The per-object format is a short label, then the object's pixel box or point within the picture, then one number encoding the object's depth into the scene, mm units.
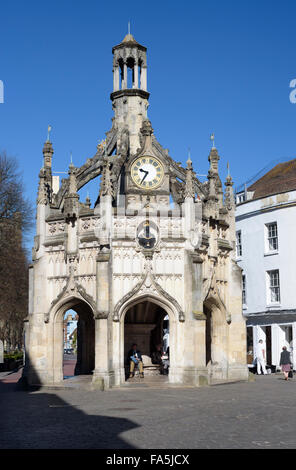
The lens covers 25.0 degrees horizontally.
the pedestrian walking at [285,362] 32031
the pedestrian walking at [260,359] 38219
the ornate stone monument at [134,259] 28234
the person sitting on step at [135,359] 31003
